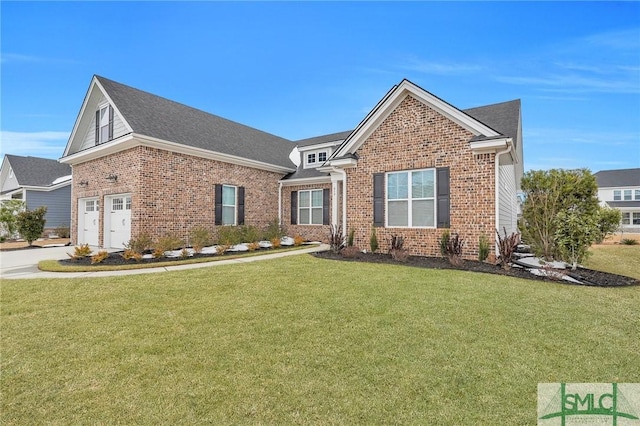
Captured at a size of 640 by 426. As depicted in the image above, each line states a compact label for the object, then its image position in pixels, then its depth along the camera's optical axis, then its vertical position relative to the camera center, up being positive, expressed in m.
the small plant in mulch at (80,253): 10.32 -1.24
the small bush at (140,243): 11.13 -0.99
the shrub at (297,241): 15.17 -1.20
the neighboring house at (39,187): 22.58 +2.31
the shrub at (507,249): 8.25 -0.88
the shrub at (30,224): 16.95 -0.38
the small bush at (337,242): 11.61 -0.96
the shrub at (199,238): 12.26 -0.89
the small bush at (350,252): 10.42 -1.23
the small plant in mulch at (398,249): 9.66 -1.09
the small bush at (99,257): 9.59 -1.30
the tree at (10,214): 19.14 +0.21
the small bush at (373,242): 11.18 -0.92
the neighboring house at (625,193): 37.06 +3.17
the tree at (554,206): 8.95 +0.36
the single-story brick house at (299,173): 9.86 +1.90
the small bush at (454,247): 9.04 -0.92
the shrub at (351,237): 11.71 -0.77
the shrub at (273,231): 16.31 -0.76
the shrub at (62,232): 20.62 -1.01
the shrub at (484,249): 9.12 -0.96
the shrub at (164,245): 10.98 -1.07
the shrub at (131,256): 10.20 -1.31
